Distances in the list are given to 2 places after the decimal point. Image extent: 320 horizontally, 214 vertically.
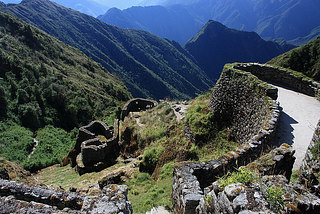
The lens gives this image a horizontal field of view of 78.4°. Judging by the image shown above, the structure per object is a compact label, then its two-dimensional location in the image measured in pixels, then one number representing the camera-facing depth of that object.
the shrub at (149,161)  8.62
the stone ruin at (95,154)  13.86
